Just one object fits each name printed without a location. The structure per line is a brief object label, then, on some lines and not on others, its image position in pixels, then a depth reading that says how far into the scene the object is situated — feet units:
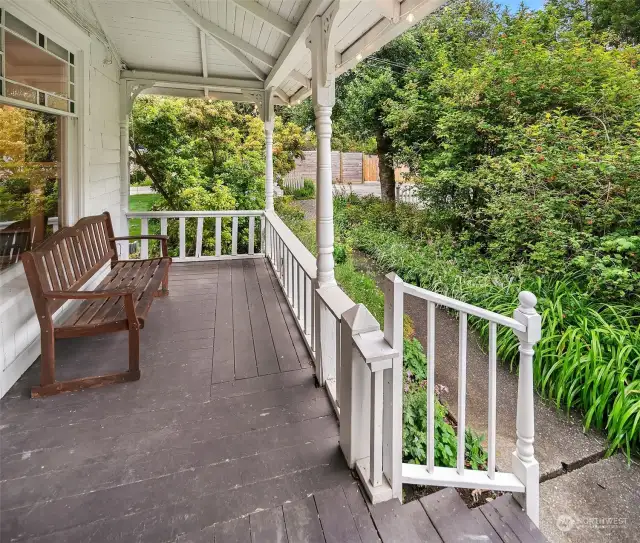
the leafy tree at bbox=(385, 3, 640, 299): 12.41
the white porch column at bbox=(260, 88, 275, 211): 16.02
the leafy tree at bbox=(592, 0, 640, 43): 21.53
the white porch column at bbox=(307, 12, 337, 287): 7.09
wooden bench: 6.84
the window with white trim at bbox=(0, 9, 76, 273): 7.30
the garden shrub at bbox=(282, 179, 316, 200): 40.27
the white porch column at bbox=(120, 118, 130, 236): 14.71
